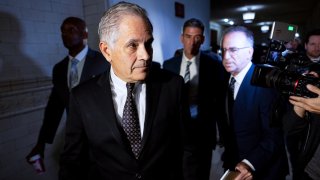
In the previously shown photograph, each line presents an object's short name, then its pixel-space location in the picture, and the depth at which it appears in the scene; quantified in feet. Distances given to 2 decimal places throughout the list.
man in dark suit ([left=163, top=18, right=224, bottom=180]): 6.72
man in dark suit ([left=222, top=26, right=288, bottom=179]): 4.32
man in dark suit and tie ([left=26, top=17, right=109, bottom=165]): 6.42
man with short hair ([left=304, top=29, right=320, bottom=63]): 9.72
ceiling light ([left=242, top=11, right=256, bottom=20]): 25.94
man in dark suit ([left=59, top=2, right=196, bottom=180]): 3.23
